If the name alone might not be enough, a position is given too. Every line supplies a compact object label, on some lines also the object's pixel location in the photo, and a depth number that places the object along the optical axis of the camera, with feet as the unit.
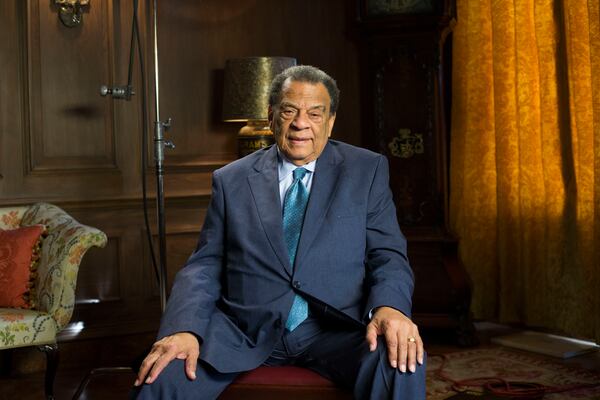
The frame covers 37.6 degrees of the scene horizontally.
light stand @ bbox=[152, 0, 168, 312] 11.21
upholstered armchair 10.93
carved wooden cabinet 14.06
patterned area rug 11.48
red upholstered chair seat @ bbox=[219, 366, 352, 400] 7.23
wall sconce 13.23
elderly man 7.13
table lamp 12.98
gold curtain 13.60
